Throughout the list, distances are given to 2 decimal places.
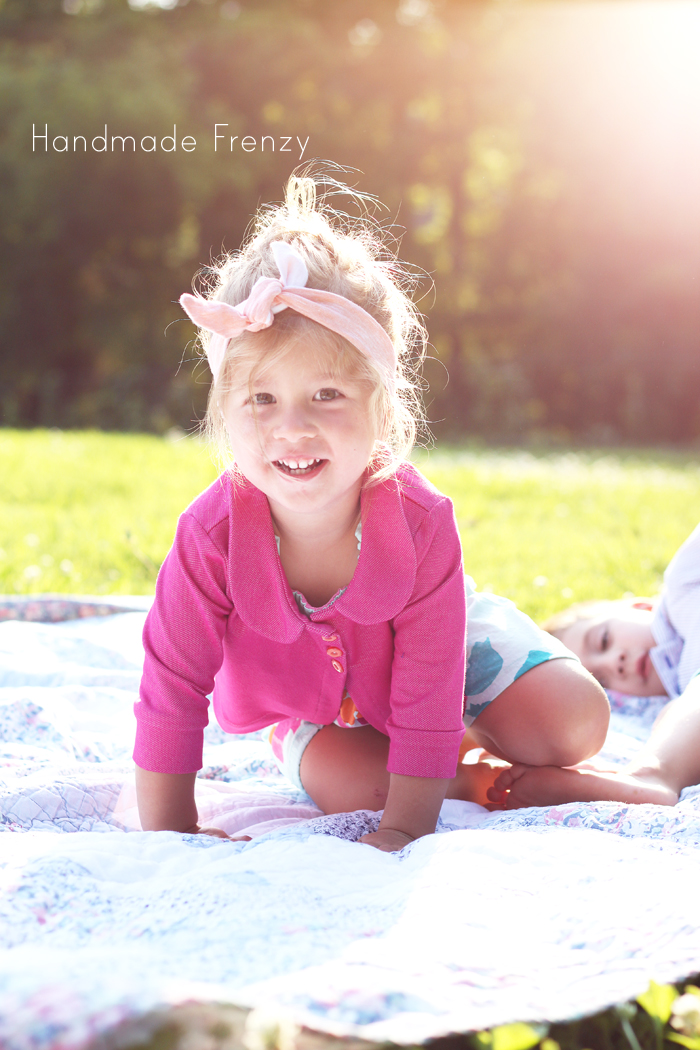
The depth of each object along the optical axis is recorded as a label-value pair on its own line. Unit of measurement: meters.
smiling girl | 1.67
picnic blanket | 1.08
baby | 1.93
